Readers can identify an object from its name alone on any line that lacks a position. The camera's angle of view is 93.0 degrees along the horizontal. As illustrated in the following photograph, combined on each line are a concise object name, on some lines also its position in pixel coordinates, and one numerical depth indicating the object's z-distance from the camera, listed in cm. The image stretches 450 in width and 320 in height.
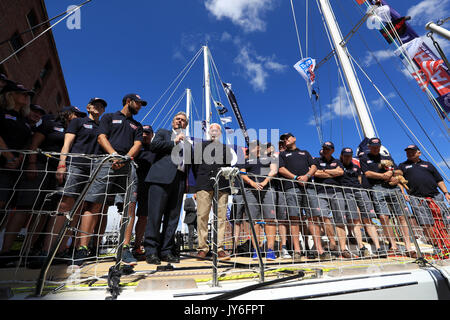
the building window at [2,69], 896
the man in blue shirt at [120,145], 218
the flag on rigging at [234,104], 1006
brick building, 952
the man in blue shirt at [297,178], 318
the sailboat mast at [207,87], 919
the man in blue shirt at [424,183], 352
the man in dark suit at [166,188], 246
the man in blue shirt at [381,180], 345
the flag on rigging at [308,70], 783
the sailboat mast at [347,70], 639
